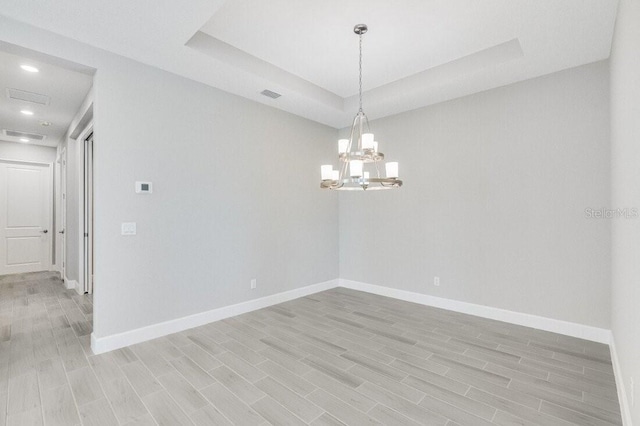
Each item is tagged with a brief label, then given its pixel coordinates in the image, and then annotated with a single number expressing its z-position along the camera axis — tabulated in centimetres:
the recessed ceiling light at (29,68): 339
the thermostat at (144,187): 322
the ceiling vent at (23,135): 576
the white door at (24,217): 655
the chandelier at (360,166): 275
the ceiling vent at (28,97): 402
